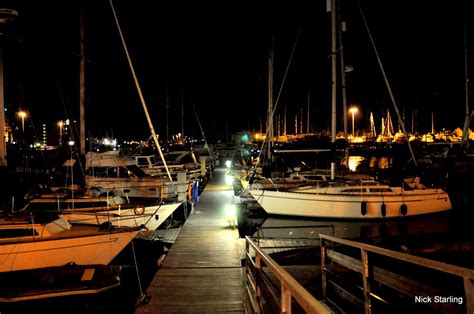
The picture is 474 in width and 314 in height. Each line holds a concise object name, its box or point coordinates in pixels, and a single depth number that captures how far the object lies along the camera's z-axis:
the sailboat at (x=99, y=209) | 13.20
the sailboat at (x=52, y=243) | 9.84
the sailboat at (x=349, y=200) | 17.89
